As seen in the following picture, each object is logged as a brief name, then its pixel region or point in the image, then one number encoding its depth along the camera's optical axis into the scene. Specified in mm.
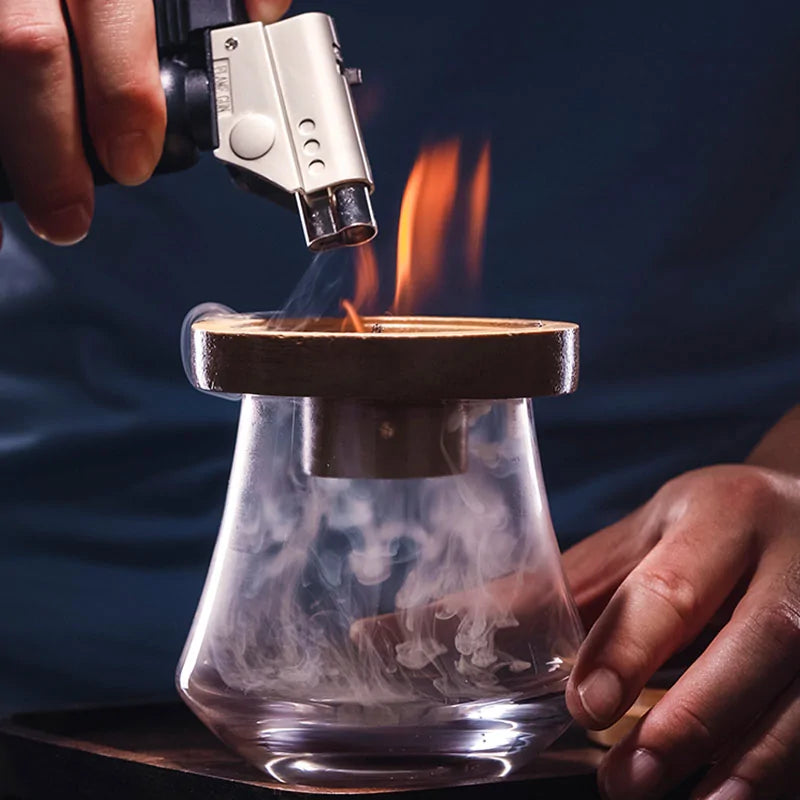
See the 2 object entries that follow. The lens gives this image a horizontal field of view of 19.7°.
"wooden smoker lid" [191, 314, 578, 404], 529
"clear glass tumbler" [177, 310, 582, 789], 548
